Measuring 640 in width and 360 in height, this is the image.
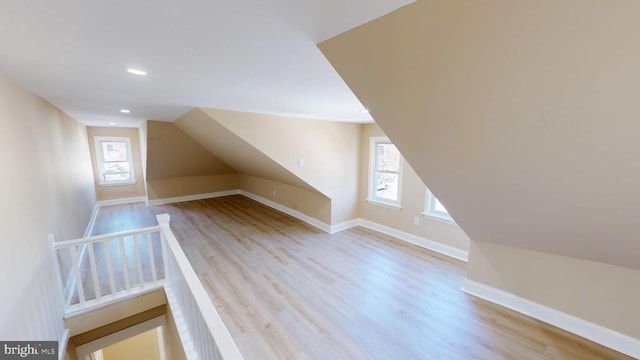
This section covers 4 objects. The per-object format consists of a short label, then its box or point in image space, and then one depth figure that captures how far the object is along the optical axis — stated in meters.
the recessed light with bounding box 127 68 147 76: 1.60
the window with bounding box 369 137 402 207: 4.38
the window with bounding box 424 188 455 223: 3.73
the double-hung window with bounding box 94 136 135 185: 5.86
